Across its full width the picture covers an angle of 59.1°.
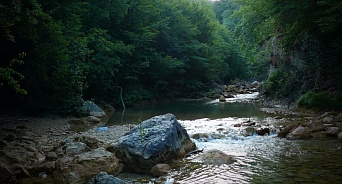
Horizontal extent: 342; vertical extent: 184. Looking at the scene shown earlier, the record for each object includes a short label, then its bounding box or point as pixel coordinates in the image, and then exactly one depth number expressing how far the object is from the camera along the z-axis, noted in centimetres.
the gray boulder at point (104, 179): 502
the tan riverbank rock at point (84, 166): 599
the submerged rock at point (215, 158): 678
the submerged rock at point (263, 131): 984
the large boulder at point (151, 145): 668
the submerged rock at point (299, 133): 890
